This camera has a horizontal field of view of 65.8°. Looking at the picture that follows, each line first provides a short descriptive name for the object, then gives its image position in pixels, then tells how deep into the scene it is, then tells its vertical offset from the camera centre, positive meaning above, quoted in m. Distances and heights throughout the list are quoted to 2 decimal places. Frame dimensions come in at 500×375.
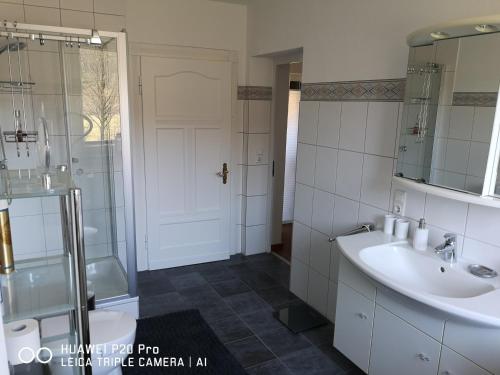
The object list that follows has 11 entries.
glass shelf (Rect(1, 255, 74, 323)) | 1.25 -0.62
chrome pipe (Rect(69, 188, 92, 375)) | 1.17 -0.51
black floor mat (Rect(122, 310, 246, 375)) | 2.36 -1.55
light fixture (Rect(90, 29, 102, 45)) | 2.46 +0.43
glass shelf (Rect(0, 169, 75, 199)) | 1.23 -0.27
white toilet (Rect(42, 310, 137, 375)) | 1.87 -1.14
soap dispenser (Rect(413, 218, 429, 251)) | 2.01 -0.62
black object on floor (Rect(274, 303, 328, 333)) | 2.80 -1.53
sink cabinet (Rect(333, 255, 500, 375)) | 1.48 -0.97
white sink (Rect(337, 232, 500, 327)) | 1.44 -0.71
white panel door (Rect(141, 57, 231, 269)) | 3.51 -0.45
